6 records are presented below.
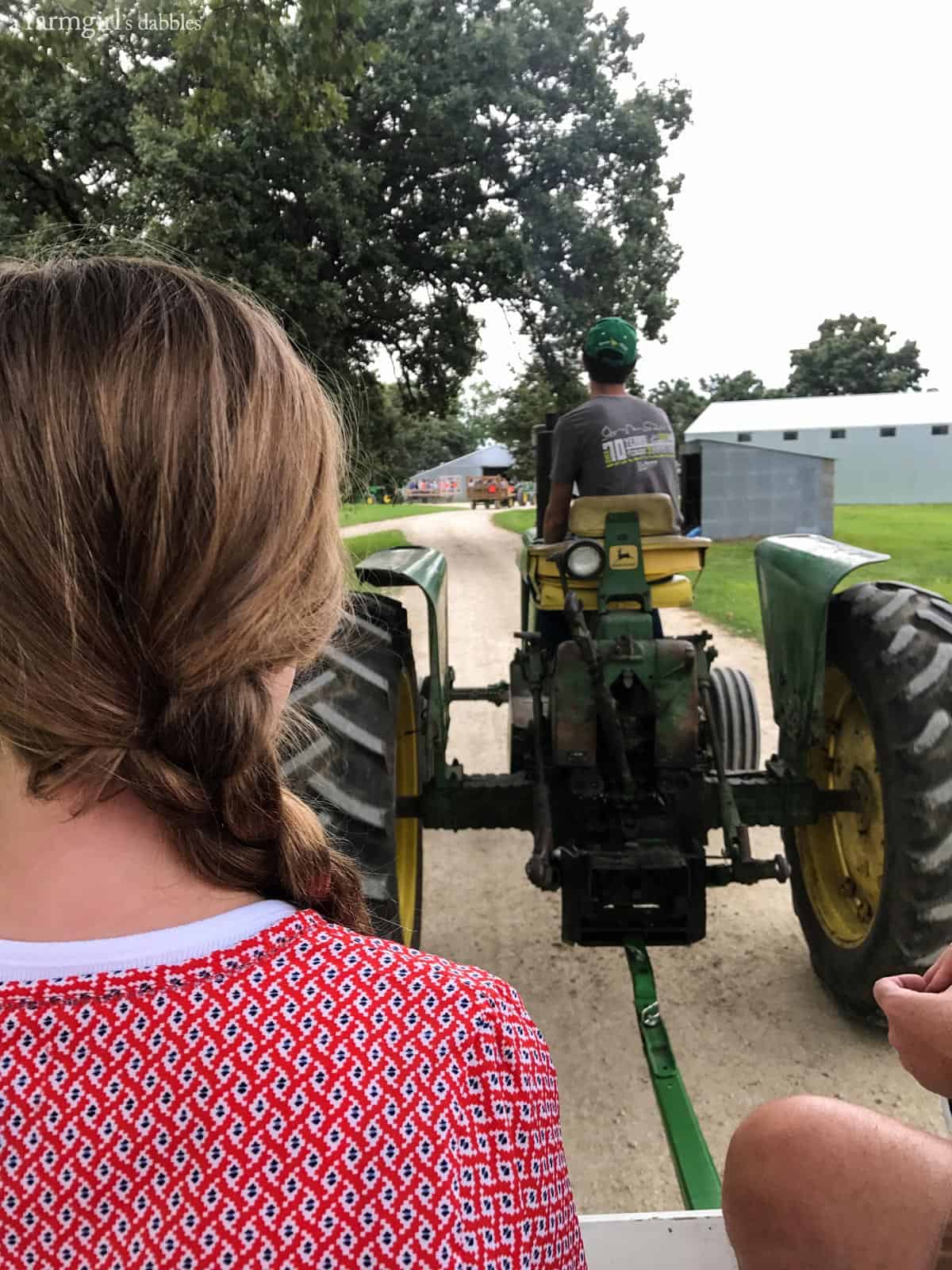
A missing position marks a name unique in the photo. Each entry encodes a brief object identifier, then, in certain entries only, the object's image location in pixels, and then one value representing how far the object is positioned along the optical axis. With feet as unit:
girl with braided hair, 2.33
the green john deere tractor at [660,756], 9.43
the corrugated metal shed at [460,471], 201.16
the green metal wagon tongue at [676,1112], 6.68
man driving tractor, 11.61
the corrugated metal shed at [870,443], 112.47
